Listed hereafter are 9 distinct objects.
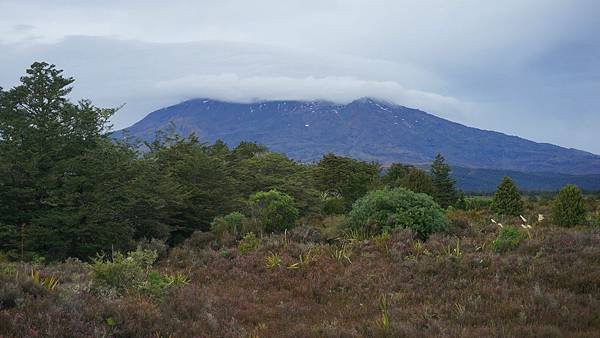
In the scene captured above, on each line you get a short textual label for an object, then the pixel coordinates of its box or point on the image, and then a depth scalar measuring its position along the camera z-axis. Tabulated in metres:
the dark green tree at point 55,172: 16.75
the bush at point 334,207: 25.97
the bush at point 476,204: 30.94
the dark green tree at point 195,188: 21.73
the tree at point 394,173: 39.43
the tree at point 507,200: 23.77
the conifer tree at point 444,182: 35.84
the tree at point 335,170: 45.80
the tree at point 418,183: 27.95
